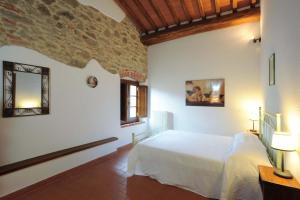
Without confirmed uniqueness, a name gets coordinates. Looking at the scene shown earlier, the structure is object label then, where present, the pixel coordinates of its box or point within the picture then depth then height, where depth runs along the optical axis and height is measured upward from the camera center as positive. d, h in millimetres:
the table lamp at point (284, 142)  1180 -394
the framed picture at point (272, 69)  1839 +458
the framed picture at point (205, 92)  3486 +219
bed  1572 -906
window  3804 -47
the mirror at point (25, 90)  1871 +147
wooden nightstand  1170 -820
